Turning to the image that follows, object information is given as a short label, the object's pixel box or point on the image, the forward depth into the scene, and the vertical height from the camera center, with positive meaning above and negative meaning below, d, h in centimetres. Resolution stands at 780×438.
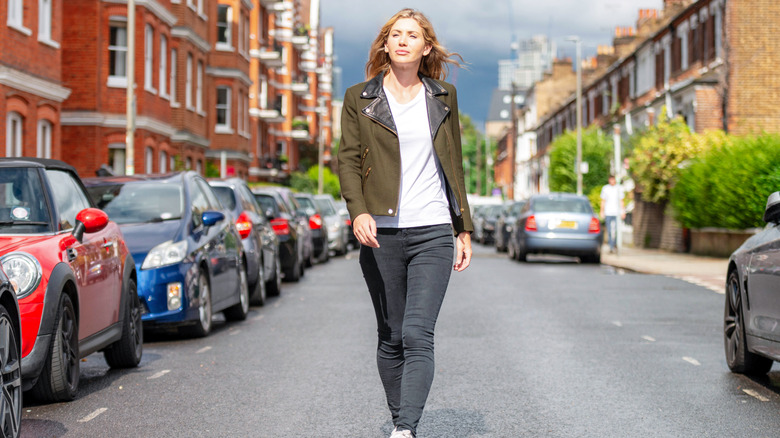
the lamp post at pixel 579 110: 4128 +425
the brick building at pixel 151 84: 2312 +405
